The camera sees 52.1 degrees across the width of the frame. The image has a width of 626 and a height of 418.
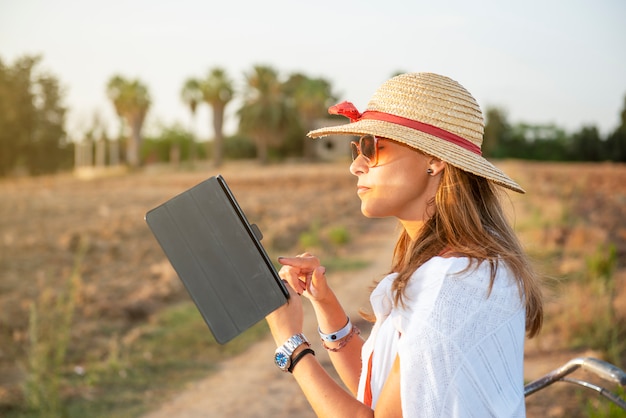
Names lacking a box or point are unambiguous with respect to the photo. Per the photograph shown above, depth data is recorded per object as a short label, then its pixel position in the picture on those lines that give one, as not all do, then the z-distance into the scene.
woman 1.37
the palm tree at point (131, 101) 47.97
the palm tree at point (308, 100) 51.59
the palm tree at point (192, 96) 50.00
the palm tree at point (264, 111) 47.34
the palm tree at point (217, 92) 49.62
